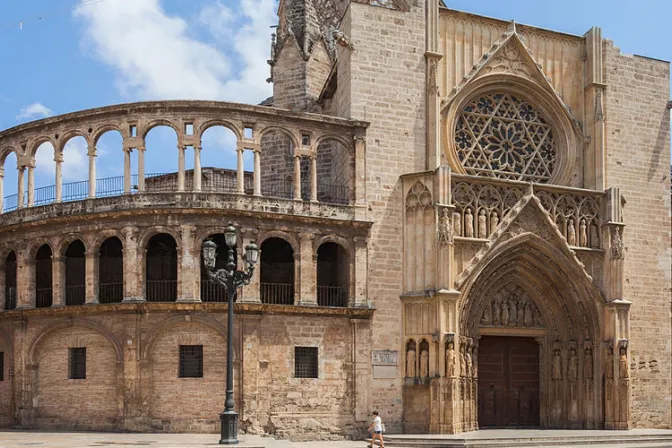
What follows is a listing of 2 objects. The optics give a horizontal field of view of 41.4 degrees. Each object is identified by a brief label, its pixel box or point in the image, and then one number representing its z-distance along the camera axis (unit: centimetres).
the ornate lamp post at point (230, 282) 1944
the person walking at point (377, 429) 2103
